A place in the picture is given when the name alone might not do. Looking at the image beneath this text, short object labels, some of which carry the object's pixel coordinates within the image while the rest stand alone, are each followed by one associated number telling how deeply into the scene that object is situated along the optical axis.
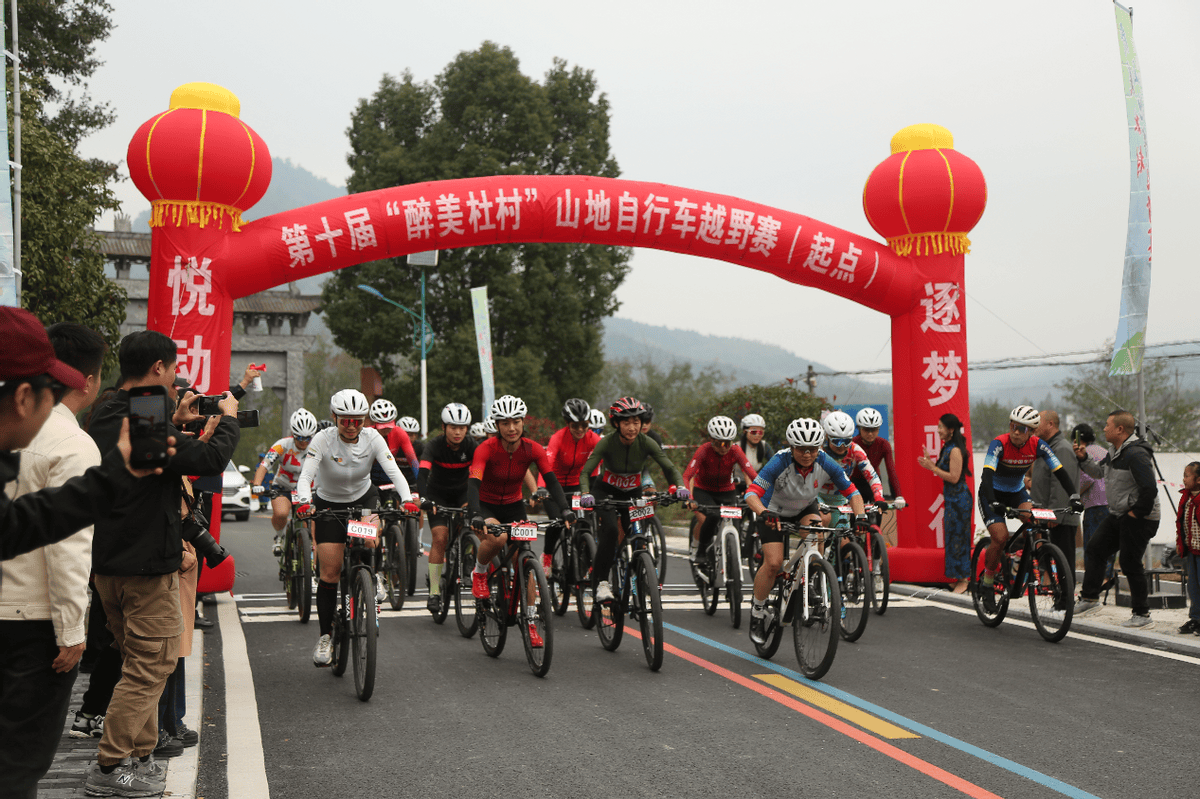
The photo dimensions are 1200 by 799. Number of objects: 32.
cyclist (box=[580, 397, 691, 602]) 8.74
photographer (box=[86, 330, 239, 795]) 4.46
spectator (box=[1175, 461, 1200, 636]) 8.91
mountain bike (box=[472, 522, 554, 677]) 7.68
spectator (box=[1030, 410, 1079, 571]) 10.77
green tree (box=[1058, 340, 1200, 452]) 40.00
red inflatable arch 11.74
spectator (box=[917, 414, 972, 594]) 11.74
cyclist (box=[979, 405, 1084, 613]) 9.89
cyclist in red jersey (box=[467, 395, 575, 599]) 8.62
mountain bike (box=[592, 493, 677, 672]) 7.76
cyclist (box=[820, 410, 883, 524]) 9.65
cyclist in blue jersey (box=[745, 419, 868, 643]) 8.19
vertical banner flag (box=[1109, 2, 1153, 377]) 11.60
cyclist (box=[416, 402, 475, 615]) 10.87
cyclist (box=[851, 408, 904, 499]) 11.31
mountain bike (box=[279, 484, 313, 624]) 10.08
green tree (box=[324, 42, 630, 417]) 37.06
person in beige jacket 3.23
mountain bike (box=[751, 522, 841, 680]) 7.40
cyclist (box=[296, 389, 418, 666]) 7.63
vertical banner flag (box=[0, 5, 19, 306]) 9.30
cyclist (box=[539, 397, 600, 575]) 9.98
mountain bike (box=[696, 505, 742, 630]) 10.02
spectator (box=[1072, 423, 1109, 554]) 11.42
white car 29.91
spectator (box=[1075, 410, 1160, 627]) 9.76
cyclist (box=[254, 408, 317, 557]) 11.41
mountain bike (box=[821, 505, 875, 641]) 9.17
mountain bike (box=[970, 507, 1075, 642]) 9.05
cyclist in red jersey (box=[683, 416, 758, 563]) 11.50
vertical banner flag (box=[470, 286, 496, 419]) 25.53
